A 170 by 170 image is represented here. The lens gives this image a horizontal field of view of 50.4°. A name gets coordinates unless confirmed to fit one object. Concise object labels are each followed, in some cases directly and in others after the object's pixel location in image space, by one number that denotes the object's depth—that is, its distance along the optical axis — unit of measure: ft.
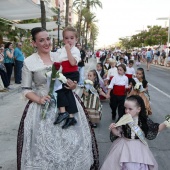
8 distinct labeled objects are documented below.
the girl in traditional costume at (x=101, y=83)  19.52
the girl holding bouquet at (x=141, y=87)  13.93
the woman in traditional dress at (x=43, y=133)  5.57
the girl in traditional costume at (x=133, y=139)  6.59
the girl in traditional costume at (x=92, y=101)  13.11
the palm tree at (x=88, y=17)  106.17
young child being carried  5.79
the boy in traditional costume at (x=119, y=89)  13.86
